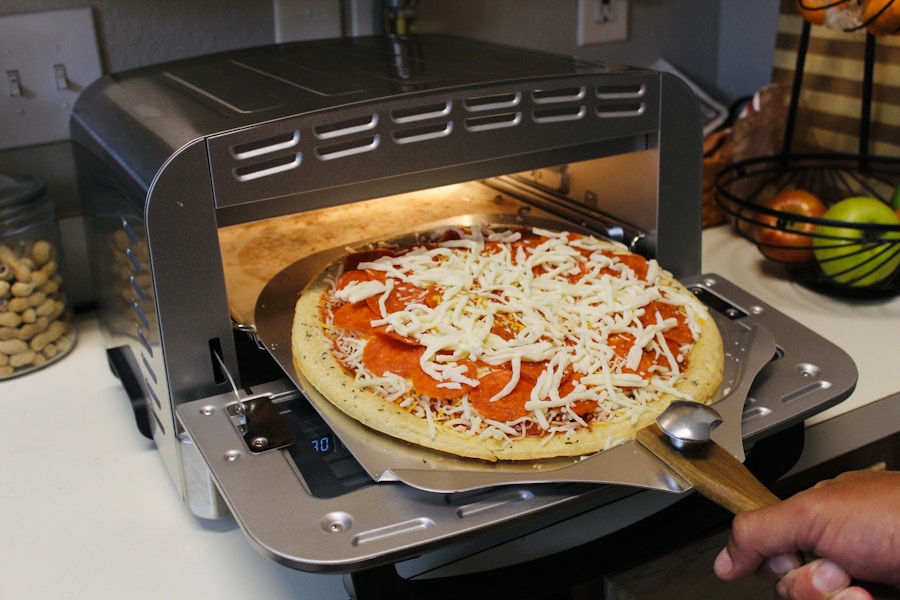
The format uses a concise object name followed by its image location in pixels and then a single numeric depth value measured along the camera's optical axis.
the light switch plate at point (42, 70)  0.96
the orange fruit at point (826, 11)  0.97
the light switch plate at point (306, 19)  1.07
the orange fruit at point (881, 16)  0.92
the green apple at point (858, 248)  0.98
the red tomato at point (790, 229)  1.04
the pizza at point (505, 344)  0.61
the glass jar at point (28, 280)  0.90
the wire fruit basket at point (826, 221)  0.98
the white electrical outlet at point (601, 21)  1.28
